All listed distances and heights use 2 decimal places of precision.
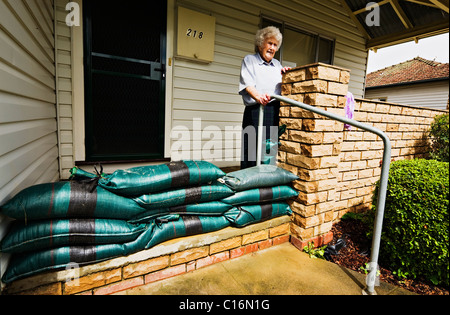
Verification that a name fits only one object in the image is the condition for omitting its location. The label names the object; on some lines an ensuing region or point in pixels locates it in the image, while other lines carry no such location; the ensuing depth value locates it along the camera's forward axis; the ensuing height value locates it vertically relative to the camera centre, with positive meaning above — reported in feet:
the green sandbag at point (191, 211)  4.83 -1.85
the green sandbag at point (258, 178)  5.78 -1.23
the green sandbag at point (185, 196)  4.72 -1.49
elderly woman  6.95 +1.32
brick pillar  6.08 -0.35
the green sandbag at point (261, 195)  5.81 -1.69
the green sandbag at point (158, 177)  4.46 -1.06
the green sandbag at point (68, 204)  3.76 -1.41
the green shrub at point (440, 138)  11.14 +0.02
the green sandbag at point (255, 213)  5.76 -2.13
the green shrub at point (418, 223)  5.24 -1.98
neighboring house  47.24 +11.39
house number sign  10.32 +4.08
